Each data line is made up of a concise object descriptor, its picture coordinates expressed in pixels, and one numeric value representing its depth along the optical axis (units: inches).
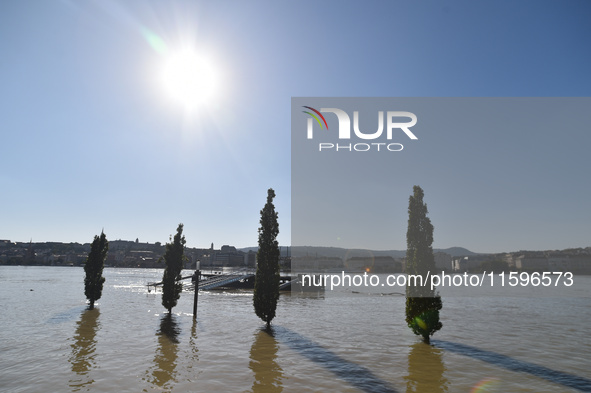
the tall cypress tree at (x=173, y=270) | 1130.0
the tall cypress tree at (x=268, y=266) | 930.1
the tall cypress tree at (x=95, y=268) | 1278.3
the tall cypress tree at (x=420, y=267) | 782.5
